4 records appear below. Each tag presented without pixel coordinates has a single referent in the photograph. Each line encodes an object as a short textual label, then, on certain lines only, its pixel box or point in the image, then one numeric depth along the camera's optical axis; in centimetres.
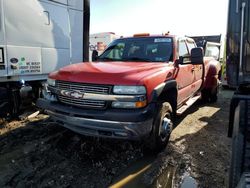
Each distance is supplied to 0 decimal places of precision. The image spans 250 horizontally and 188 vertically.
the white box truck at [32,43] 371
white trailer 1207
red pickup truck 250
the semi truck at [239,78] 170
